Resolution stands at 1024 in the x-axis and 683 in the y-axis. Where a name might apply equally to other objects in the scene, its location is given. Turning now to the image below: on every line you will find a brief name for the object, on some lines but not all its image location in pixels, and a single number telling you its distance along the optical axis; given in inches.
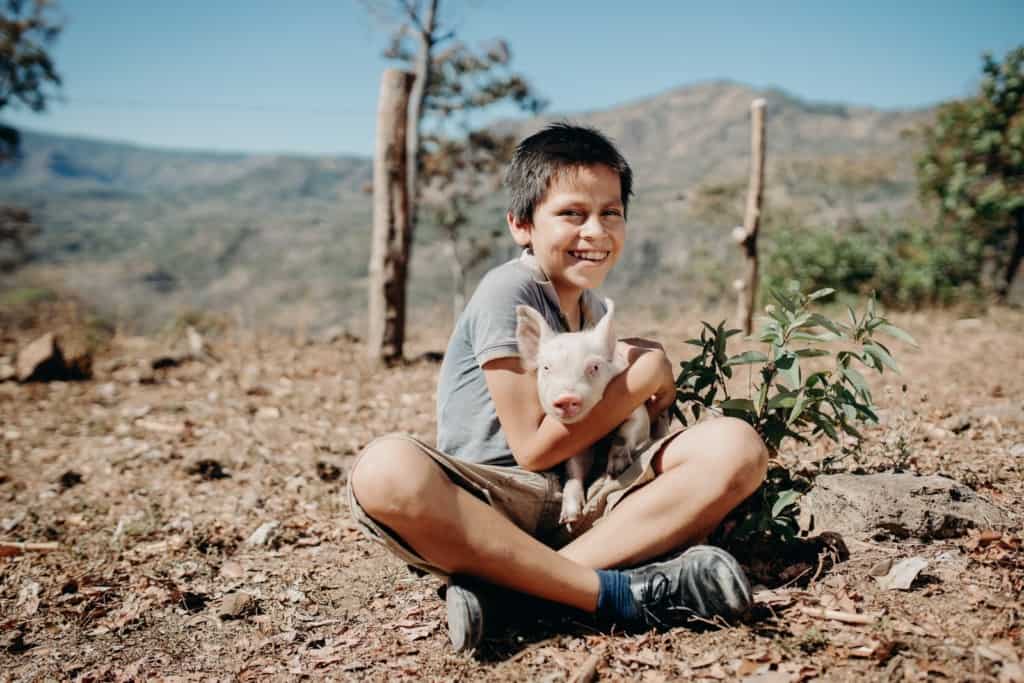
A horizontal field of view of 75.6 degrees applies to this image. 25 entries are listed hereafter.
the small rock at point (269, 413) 221.5
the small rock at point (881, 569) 92.5
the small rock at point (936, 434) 143.6
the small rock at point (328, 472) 166.2
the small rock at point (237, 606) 103.7
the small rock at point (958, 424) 150.6
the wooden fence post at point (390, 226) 289.7
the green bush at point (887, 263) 424.2
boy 83.6
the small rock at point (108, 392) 247.1
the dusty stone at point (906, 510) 97.7
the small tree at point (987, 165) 385.4
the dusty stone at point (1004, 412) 155.7
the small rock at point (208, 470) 169.4
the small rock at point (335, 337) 364.9
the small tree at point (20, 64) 623.5
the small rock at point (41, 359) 261.1
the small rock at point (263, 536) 133.6
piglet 85.7
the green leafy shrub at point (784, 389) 98.3
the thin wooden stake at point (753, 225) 319.6
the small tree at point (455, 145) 422.0
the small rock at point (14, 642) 94.5
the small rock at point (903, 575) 88.4
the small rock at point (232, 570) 119.8
